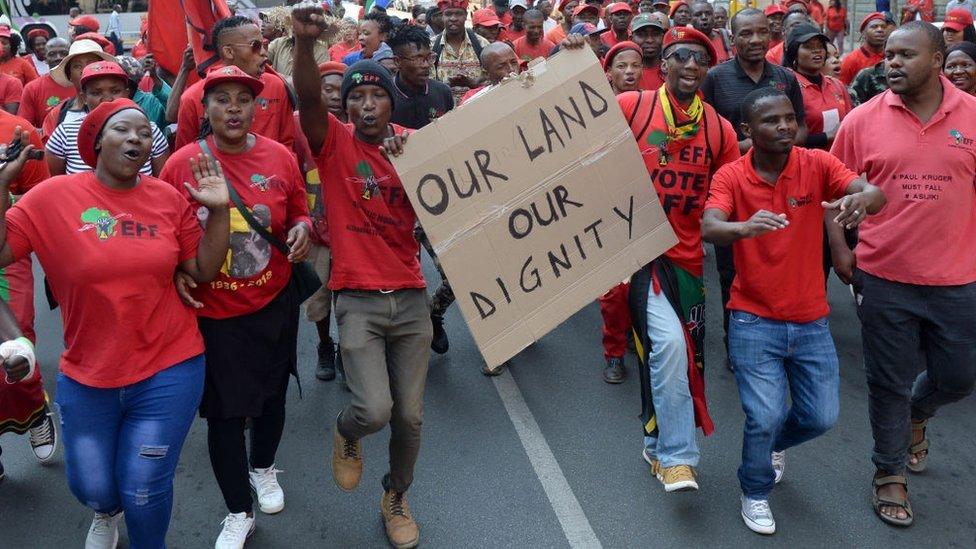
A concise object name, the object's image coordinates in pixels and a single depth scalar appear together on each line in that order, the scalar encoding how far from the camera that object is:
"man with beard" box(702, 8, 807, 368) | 5.86
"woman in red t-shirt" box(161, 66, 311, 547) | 3.72
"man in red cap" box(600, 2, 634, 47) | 9.33
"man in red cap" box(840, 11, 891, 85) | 8.19
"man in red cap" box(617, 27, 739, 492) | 4.17
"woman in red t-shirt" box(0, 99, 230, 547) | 3.20
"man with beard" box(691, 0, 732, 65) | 8.71
